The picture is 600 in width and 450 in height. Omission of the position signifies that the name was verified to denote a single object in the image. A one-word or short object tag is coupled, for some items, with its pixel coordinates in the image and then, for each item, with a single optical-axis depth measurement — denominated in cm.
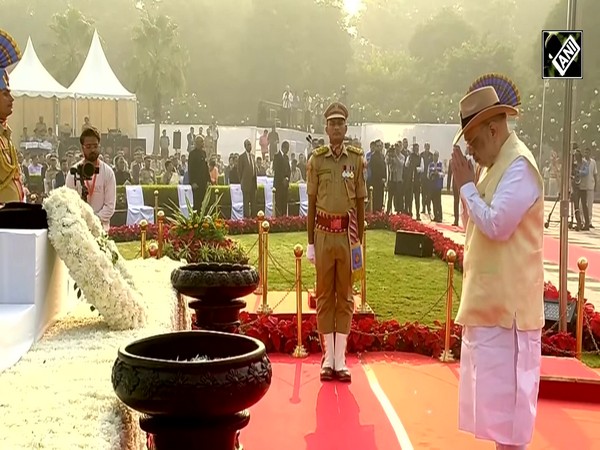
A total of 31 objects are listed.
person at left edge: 427
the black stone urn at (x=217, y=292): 320
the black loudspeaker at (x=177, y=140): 2409
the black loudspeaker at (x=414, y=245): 1267
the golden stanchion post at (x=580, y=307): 589
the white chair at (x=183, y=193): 1725
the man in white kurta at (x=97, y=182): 591
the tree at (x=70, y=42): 3212
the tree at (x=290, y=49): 3797
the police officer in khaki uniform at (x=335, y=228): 526
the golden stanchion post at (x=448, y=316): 588
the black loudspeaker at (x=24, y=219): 300
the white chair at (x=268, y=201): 1878
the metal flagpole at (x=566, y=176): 609
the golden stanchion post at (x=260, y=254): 792
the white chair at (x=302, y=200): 1914
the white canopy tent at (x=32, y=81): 1994
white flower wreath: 297
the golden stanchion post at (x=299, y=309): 603
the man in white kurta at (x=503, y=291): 296
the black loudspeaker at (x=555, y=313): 647
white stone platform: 264
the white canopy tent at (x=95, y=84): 2072
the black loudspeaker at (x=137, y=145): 2378
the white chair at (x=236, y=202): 1802
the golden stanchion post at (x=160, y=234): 827
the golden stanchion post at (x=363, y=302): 716
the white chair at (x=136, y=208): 1616
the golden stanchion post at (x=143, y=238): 776
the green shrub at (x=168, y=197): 1622
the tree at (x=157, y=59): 3142
